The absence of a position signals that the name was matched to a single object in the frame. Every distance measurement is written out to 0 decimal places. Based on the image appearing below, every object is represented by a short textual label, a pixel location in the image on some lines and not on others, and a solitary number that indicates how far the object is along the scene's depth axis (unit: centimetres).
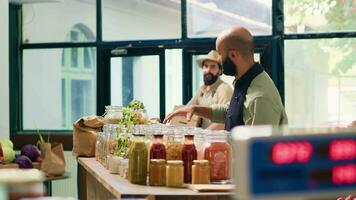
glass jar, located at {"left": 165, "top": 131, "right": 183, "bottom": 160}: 277
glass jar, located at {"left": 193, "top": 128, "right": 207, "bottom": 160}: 279
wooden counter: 247
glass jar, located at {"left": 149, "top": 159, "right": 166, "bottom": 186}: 269
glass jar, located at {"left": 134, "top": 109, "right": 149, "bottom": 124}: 381
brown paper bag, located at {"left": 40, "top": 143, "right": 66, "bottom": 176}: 407
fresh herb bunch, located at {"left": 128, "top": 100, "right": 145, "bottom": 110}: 385
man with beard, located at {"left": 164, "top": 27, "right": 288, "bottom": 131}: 338
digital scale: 90
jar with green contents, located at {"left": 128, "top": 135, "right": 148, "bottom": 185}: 276
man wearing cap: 587
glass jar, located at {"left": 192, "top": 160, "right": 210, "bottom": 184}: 266
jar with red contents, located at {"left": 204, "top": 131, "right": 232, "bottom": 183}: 273
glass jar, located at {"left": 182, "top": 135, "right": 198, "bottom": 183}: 273
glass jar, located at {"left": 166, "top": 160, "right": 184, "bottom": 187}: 263
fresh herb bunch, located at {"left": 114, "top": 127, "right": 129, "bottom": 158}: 327
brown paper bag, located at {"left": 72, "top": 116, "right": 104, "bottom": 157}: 435
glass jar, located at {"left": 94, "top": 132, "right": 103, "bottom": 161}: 396
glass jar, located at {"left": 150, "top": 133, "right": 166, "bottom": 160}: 275
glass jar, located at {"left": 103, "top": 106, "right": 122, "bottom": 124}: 412
